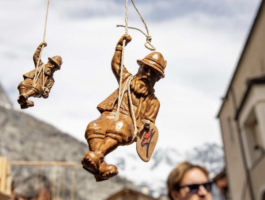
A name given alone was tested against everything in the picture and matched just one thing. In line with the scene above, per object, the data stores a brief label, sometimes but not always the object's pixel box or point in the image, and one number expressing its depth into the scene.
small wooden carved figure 1.06
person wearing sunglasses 1.59
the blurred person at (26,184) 18.08
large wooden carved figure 0.90
